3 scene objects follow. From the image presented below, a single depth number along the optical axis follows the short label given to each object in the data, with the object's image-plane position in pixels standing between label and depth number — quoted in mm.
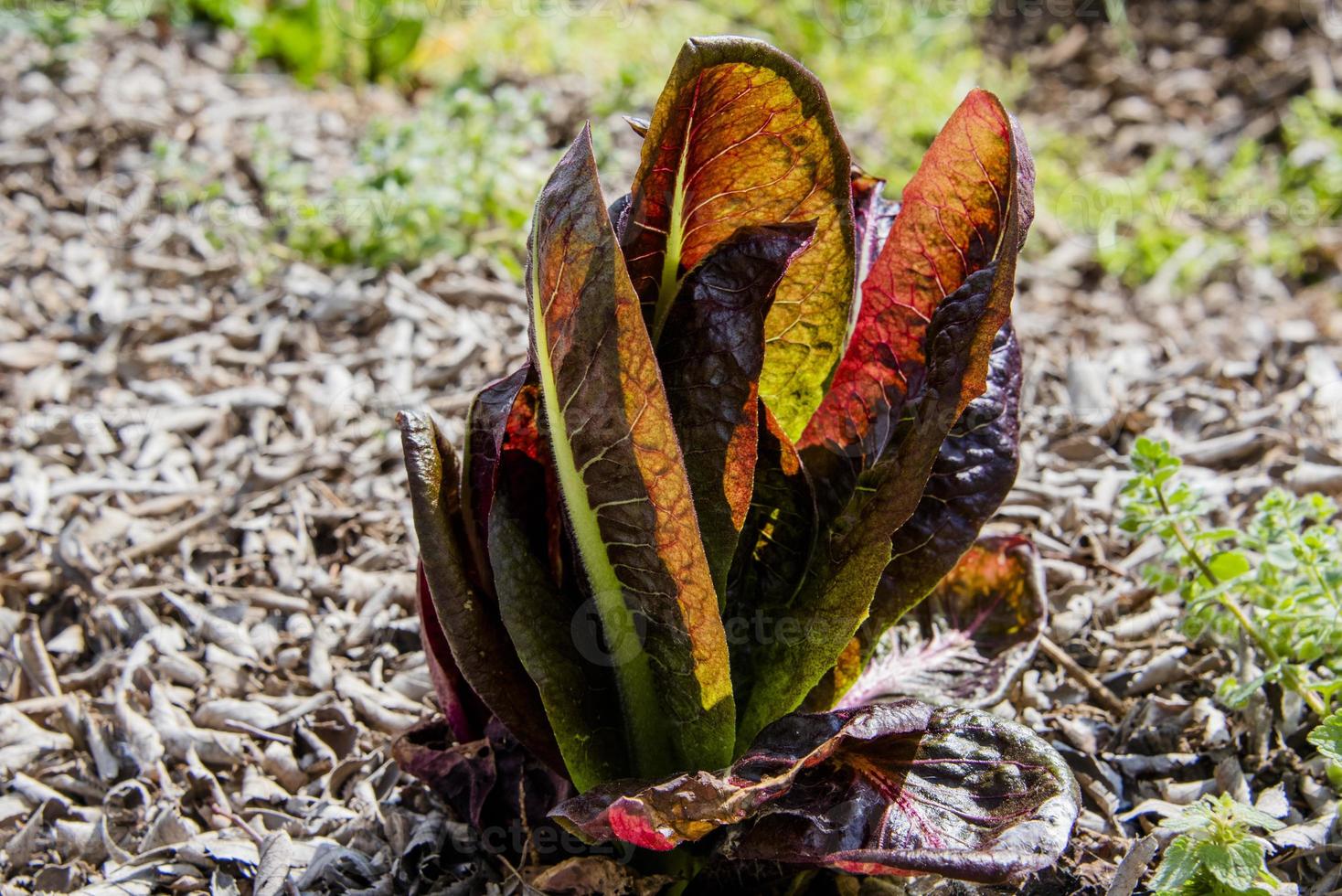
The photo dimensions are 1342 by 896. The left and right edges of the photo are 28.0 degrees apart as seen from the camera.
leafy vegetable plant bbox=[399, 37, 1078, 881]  716
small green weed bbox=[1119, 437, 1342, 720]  820
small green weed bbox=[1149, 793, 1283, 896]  738
